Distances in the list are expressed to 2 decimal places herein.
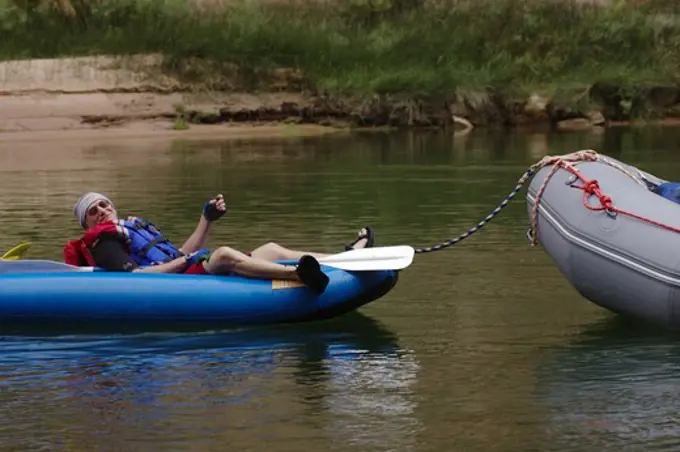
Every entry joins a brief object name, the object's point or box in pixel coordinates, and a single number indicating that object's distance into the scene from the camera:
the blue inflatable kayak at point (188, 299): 18.97
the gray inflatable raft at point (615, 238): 17.81
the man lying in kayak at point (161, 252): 19.02
